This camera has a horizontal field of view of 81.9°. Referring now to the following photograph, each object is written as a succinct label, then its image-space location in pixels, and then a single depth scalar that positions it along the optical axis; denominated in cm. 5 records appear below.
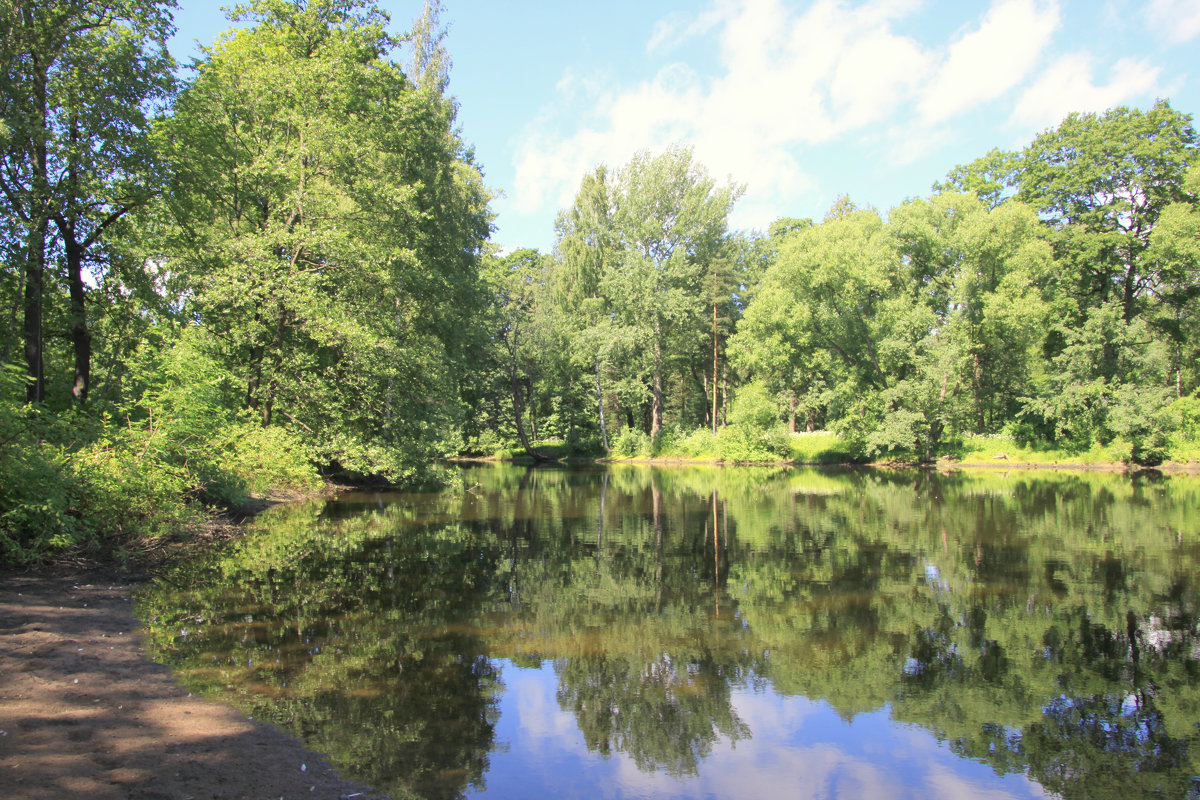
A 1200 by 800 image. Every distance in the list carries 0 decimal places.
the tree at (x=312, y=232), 1848
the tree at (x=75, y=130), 1252
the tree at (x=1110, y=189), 3556
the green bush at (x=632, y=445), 4769
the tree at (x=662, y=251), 4462
